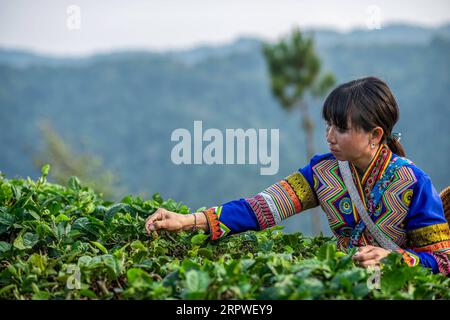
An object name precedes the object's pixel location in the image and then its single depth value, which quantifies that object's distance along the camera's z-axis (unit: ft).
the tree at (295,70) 47.39
